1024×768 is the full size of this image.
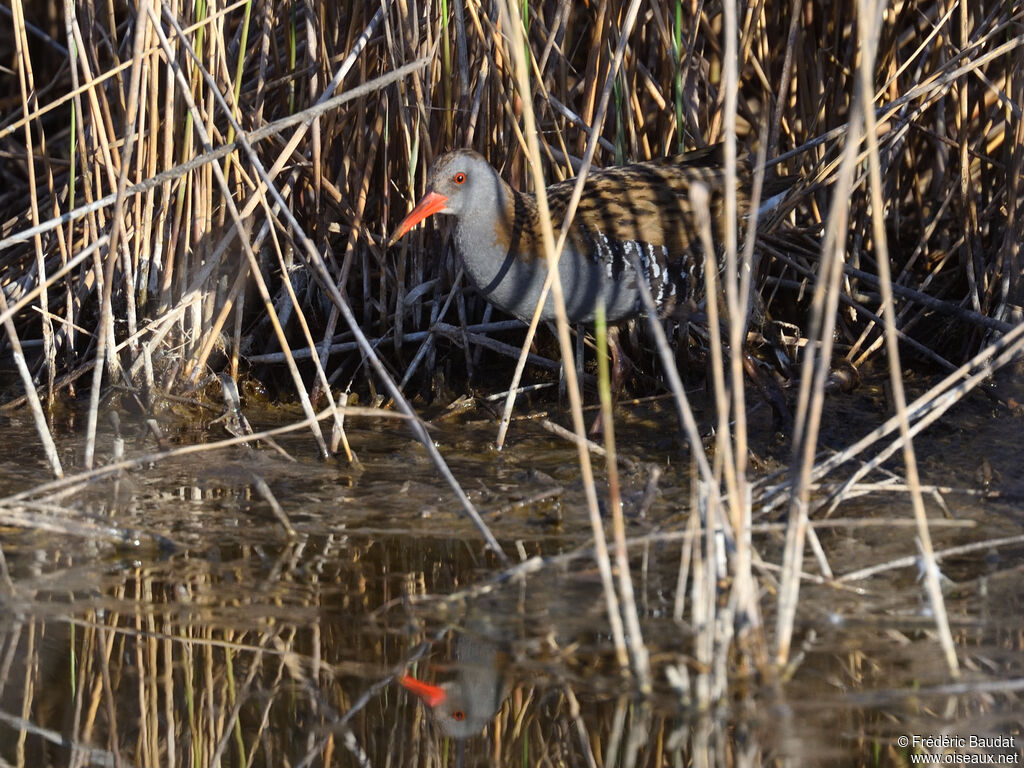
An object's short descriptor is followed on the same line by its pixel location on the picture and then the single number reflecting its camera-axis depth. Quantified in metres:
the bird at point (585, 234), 8.22
